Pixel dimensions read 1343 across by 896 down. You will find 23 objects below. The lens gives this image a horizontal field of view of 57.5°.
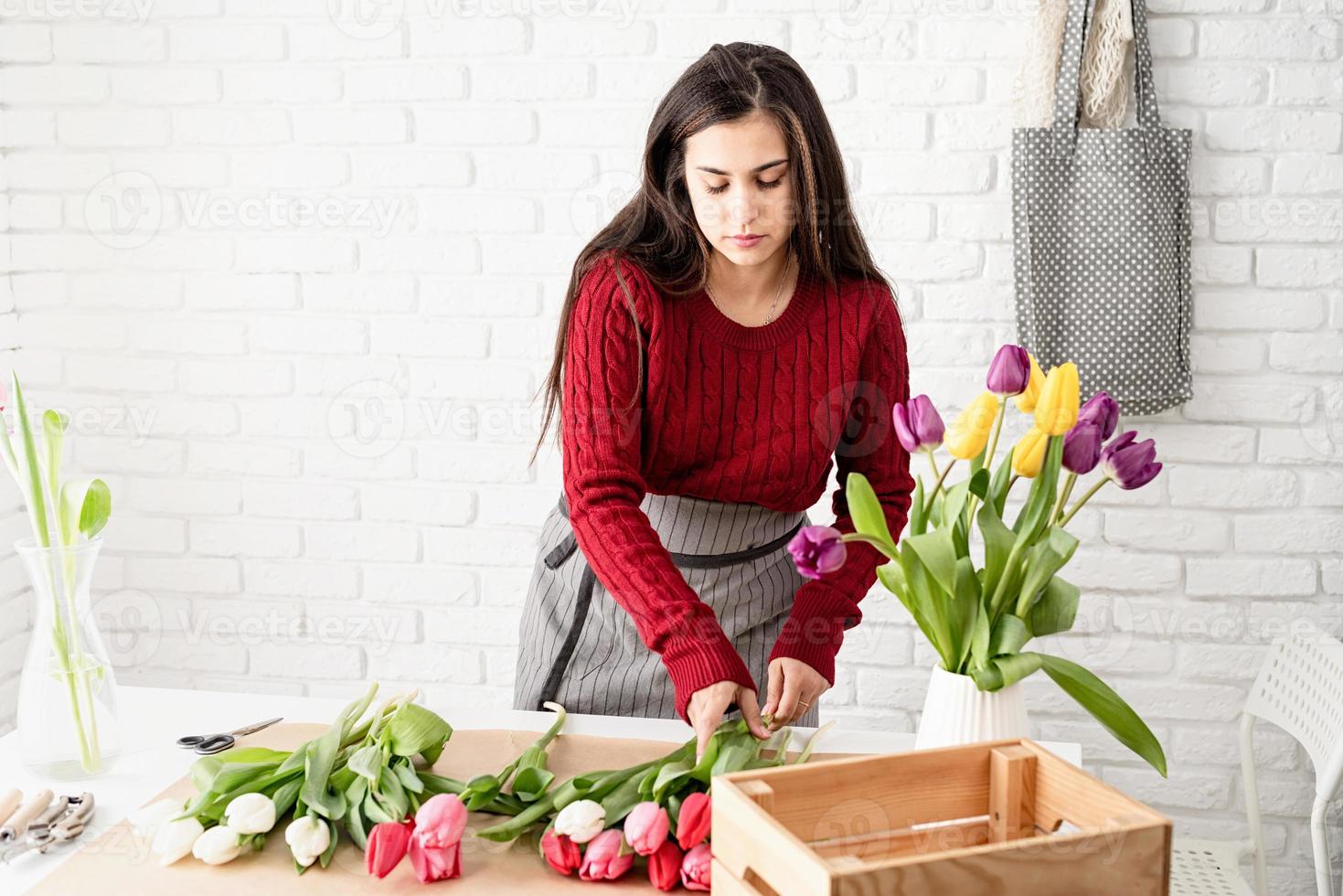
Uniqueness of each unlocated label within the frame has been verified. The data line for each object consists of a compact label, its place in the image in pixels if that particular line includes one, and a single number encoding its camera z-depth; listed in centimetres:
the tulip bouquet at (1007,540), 96
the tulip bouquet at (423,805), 98
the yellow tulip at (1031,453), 95
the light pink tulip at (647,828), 98
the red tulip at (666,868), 98
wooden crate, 72
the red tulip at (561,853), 99
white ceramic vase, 98
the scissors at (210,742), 125
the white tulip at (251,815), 102
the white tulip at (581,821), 100
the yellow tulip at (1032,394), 99
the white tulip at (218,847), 100
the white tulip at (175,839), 101
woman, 132
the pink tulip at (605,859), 98
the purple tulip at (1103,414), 99
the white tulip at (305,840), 100
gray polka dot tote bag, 204
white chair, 165
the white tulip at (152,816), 106
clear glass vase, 116
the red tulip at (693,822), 98
